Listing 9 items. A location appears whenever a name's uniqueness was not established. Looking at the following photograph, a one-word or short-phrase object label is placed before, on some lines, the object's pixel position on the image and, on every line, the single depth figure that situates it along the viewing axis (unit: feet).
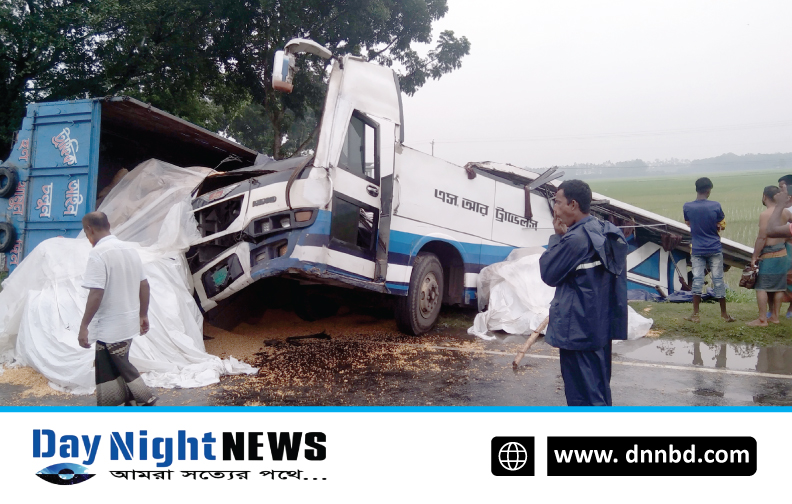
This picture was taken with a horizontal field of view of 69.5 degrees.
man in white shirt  12.00
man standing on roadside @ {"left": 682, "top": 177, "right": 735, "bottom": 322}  21.84
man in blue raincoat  9.59
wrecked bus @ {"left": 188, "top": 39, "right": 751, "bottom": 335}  17.35
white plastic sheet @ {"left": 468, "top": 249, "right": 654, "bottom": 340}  22.24
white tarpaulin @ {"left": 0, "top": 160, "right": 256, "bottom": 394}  15.67
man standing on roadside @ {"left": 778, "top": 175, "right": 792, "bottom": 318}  20.34
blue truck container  19.97
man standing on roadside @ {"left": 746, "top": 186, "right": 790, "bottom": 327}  20.49
